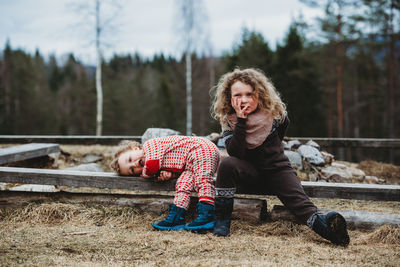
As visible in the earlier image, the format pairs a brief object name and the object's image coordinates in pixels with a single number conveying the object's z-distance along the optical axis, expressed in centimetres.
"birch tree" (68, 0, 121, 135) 1423
